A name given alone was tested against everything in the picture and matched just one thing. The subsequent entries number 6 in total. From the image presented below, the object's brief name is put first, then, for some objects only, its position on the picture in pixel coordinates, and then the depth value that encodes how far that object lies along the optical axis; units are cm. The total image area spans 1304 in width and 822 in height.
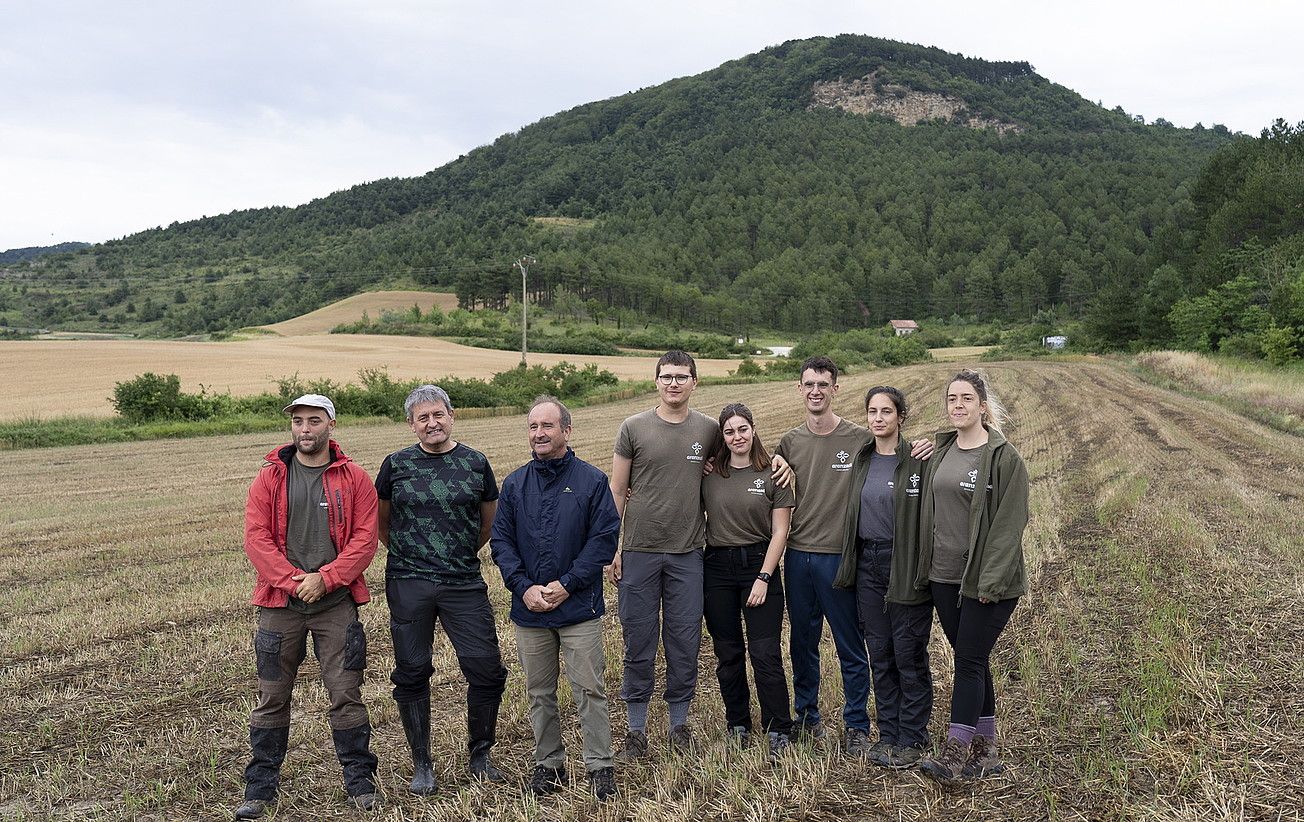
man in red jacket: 443
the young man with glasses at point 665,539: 481
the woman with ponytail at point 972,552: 419
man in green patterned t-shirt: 455
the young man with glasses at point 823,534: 485
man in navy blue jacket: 442
